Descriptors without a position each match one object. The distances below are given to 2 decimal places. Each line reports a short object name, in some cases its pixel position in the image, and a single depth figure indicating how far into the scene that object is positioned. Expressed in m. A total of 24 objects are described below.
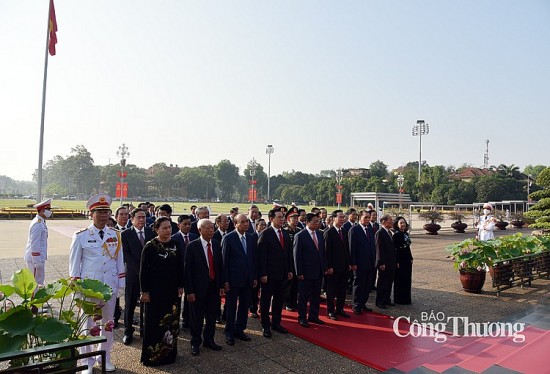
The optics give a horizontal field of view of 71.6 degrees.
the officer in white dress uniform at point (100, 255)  4.27
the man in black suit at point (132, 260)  5.28
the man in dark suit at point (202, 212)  7.15
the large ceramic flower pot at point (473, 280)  8.29
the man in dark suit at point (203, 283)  4.83
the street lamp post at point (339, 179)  31.73
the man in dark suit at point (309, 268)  6.02
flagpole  13.98
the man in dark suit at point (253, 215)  8.54
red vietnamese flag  14.48
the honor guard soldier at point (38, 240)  6.46
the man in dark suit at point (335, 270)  6.50
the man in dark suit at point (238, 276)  5.25
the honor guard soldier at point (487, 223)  11.68
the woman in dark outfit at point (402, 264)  7.45
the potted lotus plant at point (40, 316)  2.68
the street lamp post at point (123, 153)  27.10
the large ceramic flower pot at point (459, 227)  25.02
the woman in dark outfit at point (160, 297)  4.41
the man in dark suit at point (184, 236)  5.97
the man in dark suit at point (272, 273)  5.65
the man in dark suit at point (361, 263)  6.81
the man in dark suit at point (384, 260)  7.20
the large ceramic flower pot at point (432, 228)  23.19
